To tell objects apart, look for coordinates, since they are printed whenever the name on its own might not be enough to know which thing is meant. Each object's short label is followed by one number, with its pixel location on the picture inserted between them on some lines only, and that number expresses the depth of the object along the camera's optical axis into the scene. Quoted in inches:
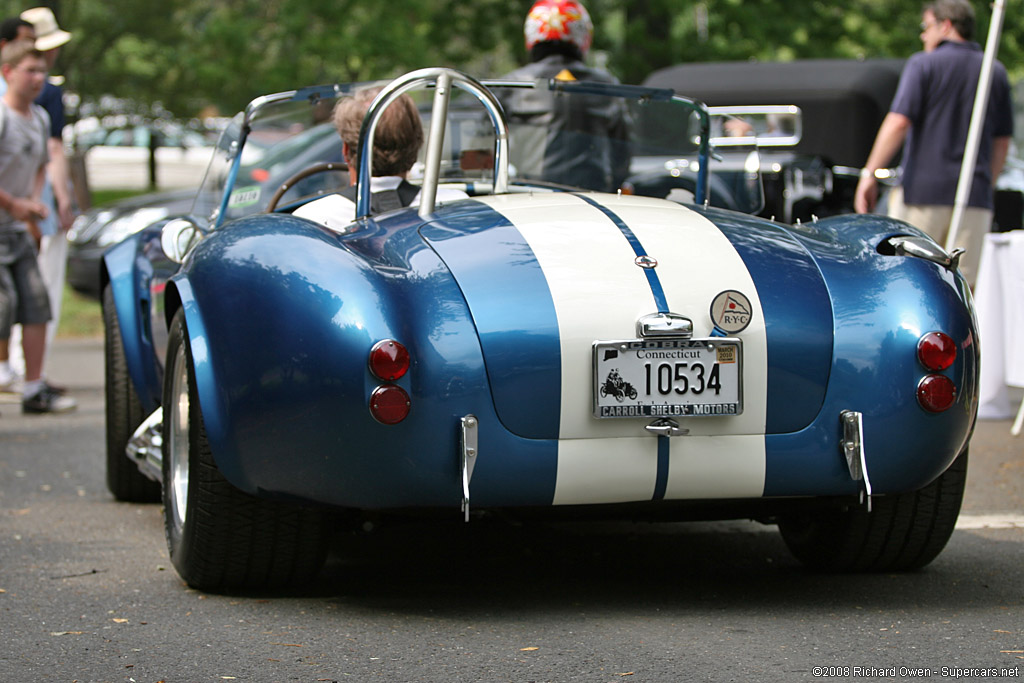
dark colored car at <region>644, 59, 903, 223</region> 941.8
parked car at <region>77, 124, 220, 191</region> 2413.9
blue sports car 265.9
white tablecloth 571.8
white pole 565.9
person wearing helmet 416.5
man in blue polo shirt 601.9
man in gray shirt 606.2
